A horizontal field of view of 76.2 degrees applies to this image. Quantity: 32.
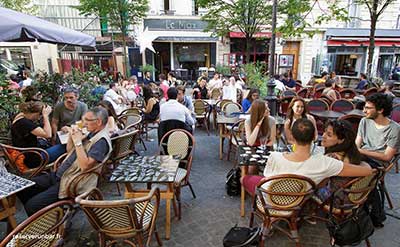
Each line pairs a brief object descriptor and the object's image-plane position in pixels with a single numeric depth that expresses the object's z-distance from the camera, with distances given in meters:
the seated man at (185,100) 5.48
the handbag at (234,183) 3.67
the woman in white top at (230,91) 7.54
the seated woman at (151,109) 6.32
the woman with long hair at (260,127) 3.57
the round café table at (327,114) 5.23
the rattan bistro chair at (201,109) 6.82
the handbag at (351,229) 2.34
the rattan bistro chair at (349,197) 2.31
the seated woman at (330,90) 6.80
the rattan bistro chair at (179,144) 3.62
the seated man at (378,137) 2.94
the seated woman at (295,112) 3.98
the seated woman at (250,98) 5.54
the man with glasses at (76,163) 2.58
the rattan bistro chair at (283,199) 2.24
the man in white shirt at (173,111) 4.14
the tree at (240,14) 11.20
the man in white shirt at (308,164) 2.24
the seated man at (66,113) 4.33
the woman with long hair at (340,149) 2.45
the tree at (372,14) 8.17
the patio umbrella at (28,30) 3.60
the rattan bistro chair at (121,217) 1.91
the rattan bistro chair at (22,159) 3.28
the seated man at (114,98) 6.30
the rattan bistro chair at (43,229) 1.67
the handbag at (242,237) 2.38
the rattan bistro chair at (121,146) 3.72
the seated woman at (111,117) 3.94
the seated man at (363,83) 8.85
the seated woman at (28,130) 3.40
